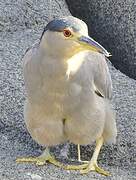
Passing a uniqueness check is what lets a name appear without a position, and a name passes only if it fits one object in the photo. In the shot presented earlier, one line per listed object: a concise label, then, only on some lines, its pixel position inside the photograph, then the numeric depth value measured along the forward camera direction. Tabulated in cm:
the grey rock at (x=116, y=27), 584
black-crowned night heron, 366
